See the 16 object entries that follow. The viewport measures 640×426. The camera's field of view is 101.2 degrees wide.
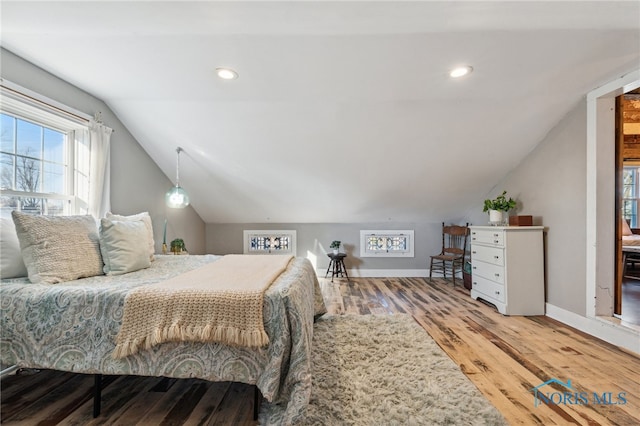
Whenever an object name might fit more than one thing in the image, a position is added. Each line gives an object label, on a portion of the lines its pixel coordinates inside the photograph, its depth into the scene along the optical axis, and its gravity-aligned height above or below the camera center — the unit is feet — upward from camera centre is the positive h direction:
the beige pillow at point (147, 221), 7.43 -0.28
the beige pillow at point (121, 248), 6.14 -0.87
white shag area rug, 4.50 -3.48
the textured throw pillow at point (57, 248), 5.10 -0.76
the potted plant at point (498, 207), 10.91 +0.35
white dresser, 9.50 -2.01
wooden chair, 13.85 -1.93
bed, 4.31 -2.25
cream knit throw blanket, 4.21 -1.71
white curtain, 7.93 +1.25
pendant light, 10.74 +0.65
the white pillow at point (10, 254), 5.16 -0.85
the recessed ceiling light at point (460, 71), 6.61 +3.69
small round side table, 14.39 -3.01
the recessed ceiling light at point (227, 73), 6.71 +3.64
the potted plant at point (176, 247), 10.64 -1.40
